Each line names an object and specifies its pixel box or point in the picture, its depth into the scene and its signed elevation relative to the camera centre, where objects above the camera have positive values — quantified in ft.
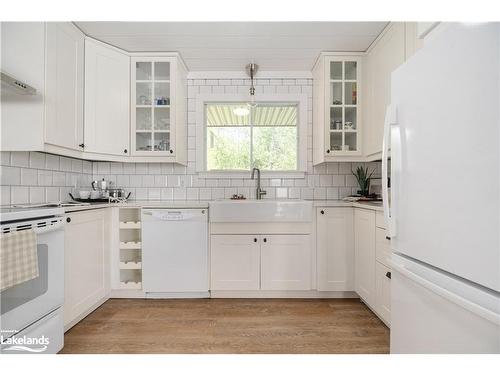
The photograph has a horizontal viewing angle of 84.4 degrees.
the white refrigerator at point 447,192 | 2.56 -0.04
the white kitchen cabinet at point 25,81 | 6.23 +2.40
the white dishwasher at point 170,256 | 8.29 -2.06
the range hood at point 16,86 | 5.12 +2.01
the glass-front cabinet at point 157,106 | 9.05 +2.72
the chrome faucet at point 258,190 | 9.96 -0.08
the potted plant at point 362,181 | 9.55 +0.25
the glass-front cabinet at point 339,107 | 9.02 +2.69
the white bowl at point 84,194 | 8.45 -0.20
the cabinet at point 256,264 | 8.36 -2.31
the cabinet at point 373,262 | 6.46 -1.92
